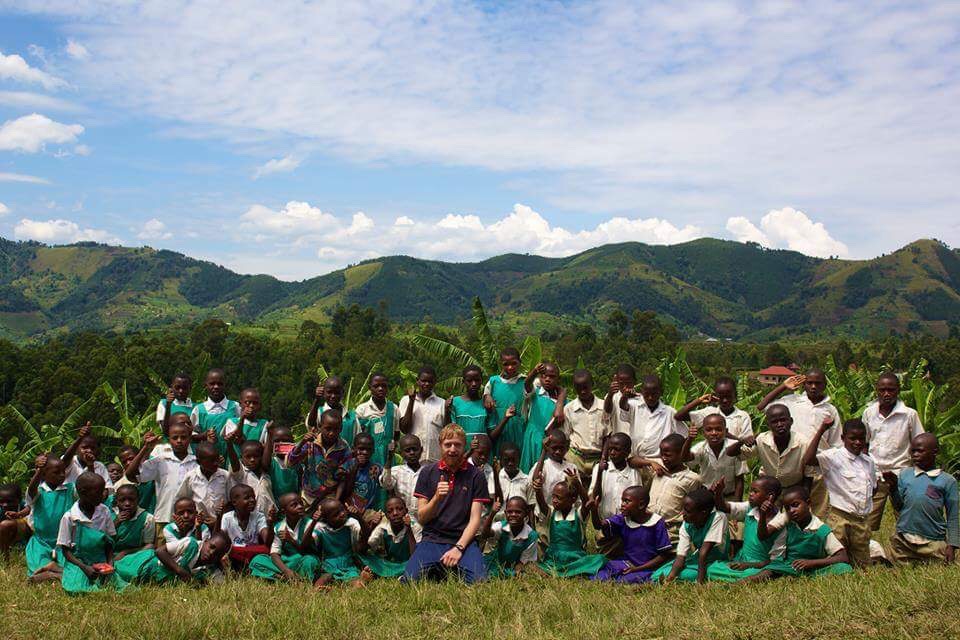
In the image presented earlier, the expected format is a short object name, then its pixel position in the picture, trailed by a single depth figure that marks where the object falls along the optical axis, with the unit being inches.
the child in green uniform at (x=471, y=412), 343.9
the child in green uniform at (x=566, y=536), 299.0
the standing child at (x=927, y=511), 279.9
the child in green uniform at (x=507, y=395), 353.4
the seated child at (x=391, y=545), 299.6
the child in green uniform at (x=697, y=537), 277.1
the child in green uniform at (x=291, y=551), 289.1
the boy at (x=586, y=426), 345.7
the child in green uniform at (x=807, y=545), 273.9
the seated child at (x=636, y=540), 286.0
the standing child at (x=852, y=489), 287.0
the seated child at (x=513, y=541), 298.8
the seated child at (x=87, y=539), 285.9
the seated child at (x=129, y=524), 295.6
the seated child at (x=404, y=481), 316.5
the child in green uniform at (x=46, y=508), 303.9
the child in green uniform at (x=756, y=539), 277.1
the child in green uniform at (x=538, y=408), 350.3
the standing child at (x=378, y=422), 341.1
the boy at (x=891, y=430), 306.5
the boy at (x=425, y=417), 342.6
